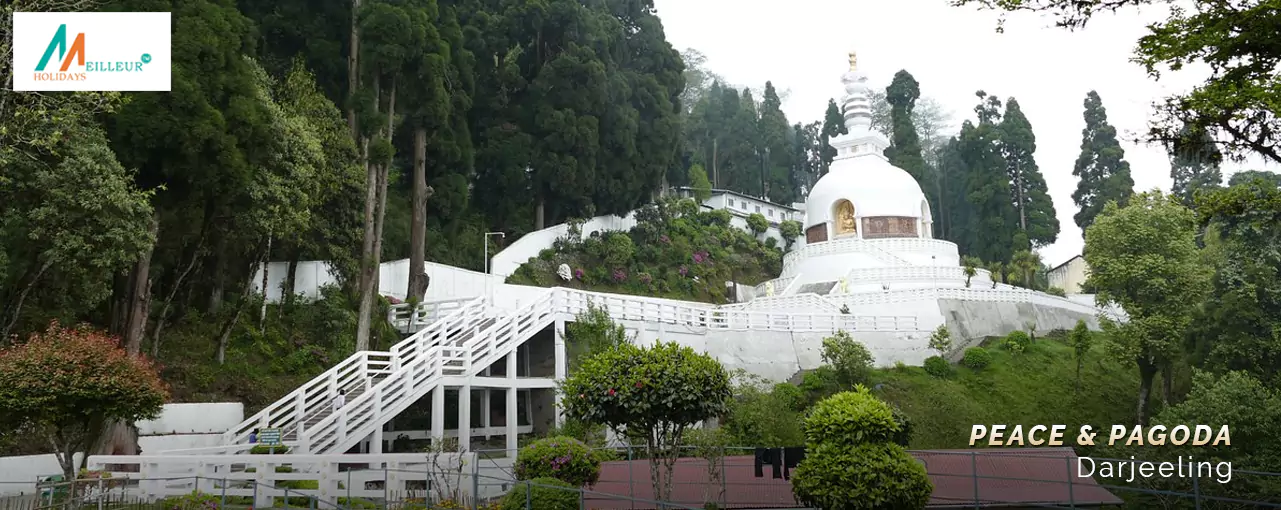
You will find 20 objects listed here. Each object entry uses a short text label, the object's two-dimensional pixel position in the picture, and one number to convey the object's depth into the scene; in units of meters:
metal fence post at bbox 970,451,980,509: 12.82
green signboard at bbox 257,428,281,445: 17.25
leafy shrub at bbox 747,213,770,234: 53.19
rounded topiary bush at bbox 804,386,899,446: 11.09
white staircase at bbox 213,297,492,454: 18.22
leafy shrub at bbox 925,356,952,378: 26.94
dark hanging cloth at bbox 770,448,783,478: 14.62
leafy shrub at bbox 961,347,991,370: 27.59
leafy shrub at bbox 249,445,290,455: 16.95
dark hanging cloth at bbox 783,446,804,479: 14.66
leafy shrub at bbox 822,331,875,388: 25.48
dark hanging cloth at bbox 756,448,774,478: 14.81
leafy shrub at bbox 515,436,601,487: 14.86
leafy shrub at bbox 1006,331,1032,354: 28.94
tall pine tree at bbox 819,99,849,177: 63.83
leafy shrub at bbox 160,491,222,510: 12.93
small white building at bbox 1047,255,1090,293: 48.16
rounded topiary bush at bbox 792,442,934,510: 10.62
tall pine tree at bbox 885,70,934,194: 54.56
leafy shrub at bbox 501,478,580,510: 12.86
